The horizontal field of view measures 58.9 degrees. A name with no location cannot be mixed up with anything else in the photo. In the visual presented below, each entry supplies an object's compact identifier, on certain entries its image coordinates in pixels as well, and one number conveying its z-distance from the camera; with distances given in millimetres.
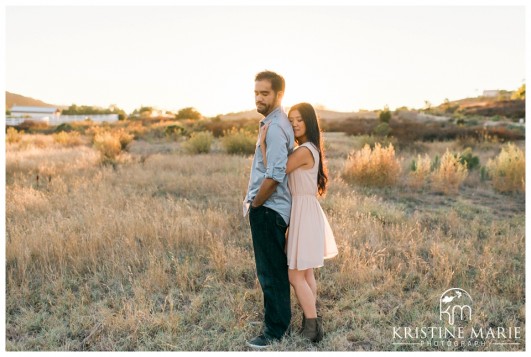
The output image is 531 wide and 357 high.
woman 3498
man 3281
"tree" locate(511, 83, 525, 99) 46281
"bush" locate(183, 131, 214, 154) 15453
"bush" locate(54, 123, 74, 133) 32428
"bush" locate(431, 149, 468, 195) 9586
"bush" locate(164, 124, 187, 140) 22589
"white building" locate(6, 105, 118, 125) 38375
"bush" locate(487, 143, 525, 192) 9758
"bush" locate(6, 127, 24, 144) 18625
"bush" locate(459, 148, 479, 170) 11938
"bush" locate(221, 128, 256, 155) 14961
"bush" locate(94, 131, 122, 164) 13789
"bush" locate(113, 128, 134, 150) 17203
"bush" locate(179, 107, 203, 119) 62312
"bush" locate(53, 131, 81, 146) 19319
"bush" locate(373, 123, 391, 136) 20950
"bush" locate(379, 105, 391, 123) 38688
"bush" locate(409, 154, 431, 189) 9811
